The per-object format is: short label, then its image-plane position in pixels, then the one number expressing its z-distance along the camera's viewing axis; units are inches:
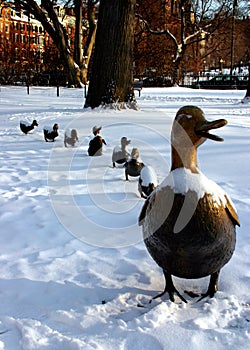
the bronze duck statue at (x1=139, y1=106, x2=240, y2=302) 88.3
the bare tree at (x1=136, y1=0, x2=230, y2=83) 1279.5
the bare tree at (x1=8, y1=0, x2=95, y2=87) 818.2
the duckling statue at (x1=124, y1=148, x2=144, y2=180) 202.2
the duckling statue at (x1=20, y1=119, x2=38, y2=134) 354.3
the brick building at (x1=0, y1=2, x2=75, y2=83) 1346.8
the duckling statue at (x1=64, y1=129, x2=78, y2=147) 295.6
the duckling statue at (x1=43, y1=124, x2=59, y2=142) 320.5
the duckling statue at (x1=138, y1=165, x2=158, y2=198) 167.8
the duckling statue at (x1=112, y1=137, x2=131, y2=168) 235.1
